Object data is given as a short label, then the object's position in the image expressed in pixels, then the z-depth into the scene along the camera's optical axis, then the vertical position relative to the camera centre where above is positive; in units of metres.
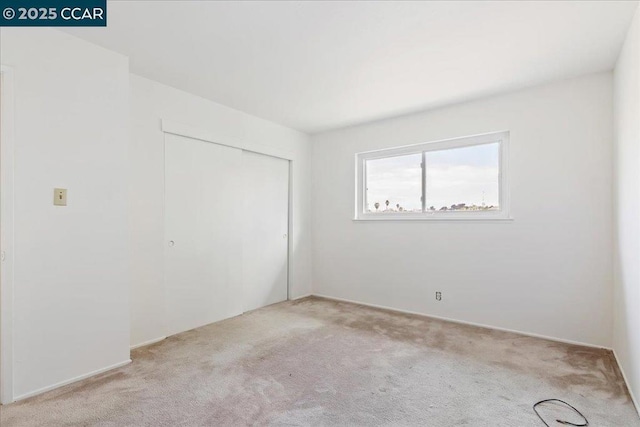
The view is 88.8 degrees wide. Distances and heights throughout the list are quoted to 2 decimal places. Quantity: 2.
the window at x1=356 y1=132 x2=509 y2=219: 3.55 +0.43
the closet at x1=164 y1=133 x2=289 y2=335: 3.31 -0.19
